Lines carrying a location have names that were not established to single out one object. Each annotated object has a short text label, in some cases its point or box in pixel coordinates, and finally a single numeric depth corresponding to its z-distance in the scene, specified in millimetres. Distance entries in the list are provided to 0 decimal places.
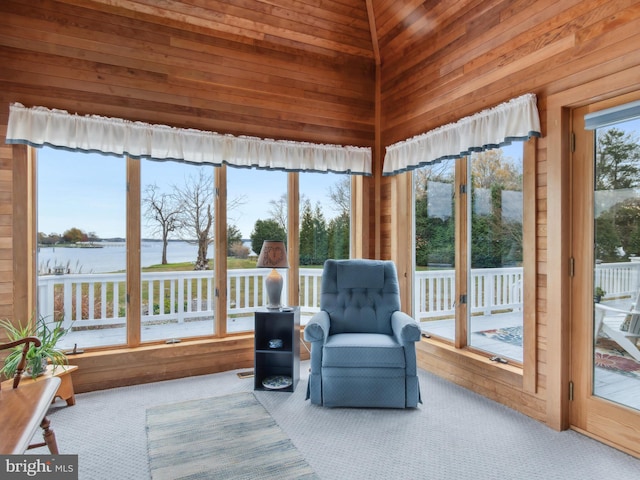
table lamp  3273
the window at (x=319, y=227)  4168
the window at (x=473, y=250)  2951
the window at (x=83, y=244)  3230
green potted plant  2688
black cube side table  3260
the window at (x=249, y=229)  3852
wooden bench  1396
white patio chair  2232
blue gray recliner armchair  2775
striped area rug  2043
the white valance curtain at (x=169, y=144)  2959
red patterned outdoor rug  2244
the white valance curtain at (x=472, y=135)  2617
